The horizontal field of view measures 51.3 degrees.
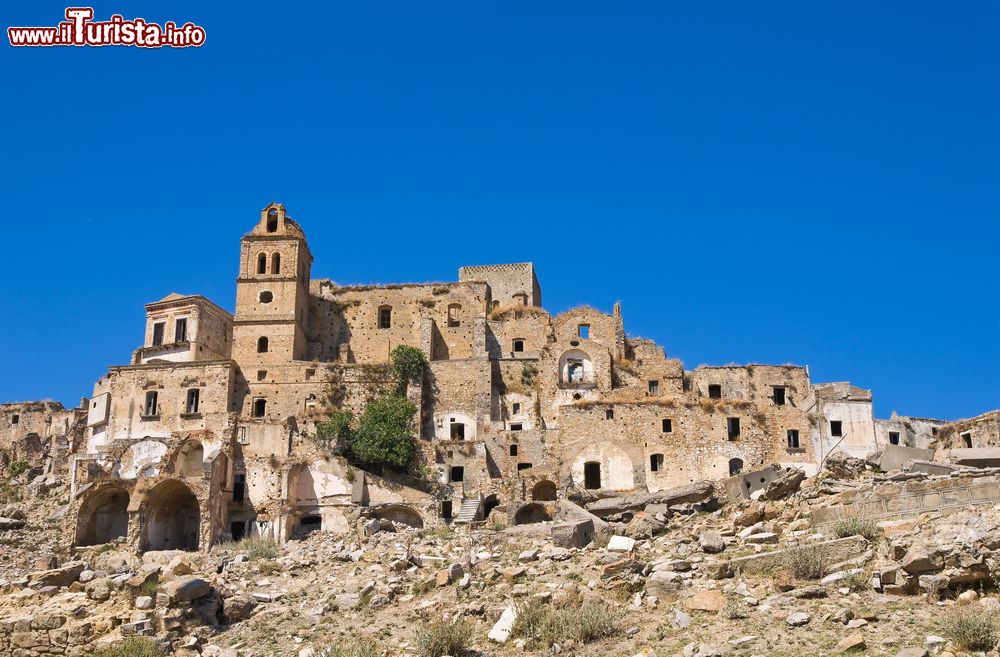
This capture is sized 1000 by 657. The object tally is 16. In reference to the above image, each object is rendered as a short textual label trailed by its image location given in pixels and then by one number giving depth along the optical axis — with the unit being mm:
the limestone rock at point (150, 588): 26969
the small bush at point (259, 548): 37375
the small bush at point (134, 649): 23688
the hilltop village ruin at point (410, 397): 46344
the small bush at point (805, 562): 23922
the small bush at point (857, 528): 25953
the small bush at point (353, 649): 22622
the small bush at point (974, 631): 18750
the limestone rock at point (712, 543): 27594
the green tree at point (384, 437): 49219
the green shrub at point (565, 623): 22203
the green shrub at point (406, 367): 55812
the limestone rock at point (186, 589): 26438
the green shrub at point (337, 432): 50688
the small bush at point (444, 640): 22406
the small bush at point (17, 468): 57125
